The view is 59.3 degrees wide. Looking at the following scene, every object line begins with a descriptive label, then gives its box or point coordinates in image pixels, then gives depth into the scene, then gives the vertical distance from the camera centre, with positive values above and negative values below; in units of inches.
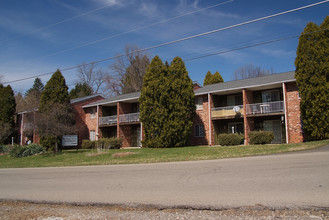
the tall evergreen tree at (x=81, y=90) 2253.9 +356.1
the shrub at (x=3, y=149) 1150.3 -47.7
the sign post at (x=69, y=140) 1086.4 -17.3
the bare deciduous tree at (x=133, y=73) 1995.6 +424.7
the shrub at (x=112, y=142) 1134.4 -31.2
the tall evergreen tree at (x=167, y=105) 978.7 +97.0
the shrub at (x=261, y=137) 840.3 -19.5
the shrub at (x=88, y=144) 1283.2 -40.9
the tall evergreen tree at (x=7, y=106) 1494.8 +161.3
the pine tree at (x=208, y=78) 1717.5 +318.8
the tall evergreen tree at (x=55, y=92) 1160.2 +177.1
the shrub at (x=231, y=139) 891.4 -24.7
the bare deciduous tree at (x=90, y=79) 2291.0 +440.7
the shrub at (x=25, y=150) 938.7 -46.2
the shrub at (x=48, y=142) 1176.8 -25.1
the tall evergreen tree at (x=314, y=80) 766.5 +132.8
